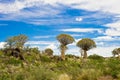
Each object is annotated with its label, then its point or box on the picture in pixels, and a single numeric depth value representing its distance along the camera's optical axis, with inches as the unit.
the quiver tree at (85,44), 1016.2
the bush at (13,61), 625.8
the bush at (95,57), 1088.6
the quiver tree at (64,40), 961.0
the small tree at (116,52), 1419.6
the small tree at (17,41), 793.3
